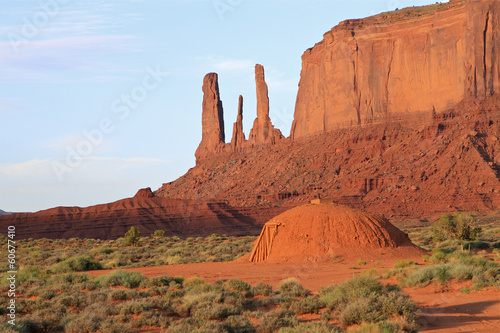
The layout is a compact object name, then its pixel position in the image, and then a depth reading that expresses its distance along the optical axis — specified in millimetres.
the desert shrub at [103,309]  15062
